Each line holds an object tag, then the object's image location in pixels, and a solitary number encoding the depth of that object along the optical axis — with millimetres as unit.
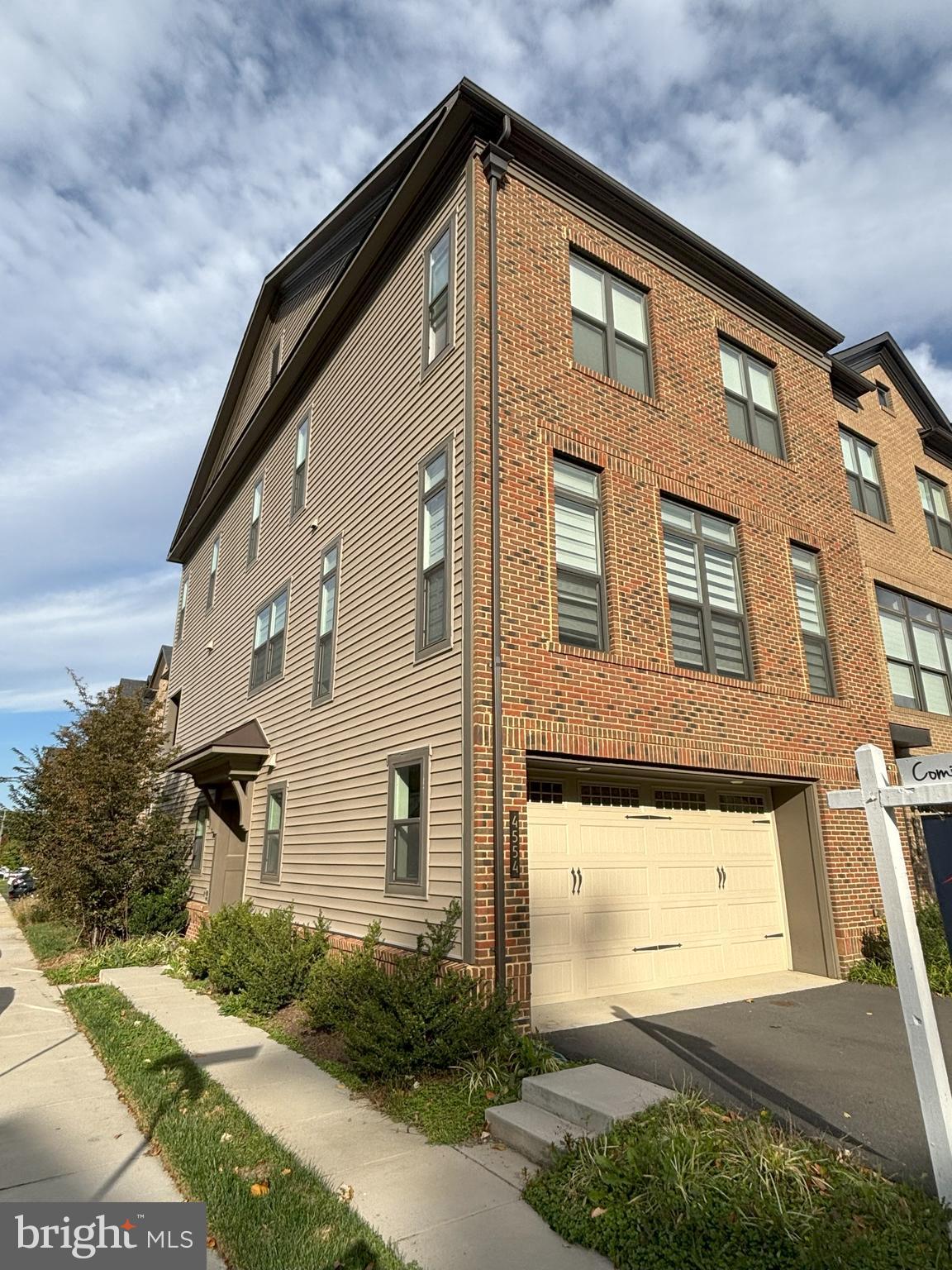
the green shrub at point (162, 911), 14742
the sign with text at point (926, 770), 3680
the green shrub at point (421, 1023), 5895
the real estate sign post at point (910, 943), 3471
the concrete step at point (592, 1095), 4594
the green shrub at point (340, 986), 6711
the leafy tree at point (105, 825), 14234
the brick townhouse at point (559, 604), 7883
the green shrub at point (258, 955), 8938
